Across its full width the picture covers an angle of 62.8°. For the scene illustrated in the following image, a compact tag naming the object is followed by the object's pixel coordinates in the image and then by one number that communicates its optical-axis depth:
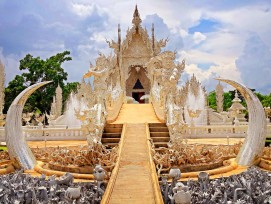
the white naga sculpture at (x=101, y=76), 7.91
